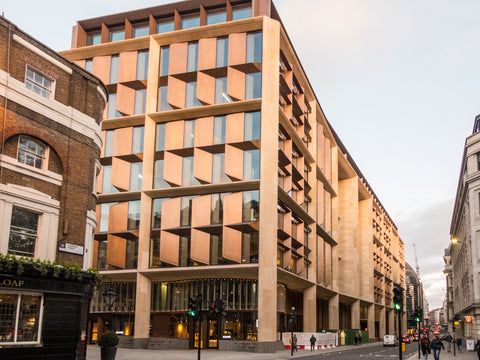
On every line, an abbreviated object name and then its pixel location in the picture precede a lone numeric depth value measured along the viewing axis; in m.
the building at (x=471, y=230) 51.53
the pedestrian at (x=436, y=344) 35.45
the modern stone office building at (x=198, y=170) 50.12
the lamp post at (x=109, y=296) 26.26
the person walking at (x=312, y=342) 54.44
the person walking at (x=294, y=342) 50.75
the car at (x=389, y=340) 72.66
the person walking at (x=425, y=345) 34.69
